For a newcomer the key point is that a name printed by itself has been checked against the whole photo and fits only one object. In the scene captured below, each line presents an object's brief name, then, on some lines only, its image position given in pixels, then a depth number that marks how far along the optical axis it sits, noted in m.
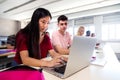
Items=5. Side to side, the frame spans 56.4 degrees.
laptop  0.68
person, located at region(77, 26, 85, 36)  2.86
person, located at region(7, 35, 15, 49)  3.09
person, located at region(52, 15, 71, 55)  1.69
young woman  0.95
